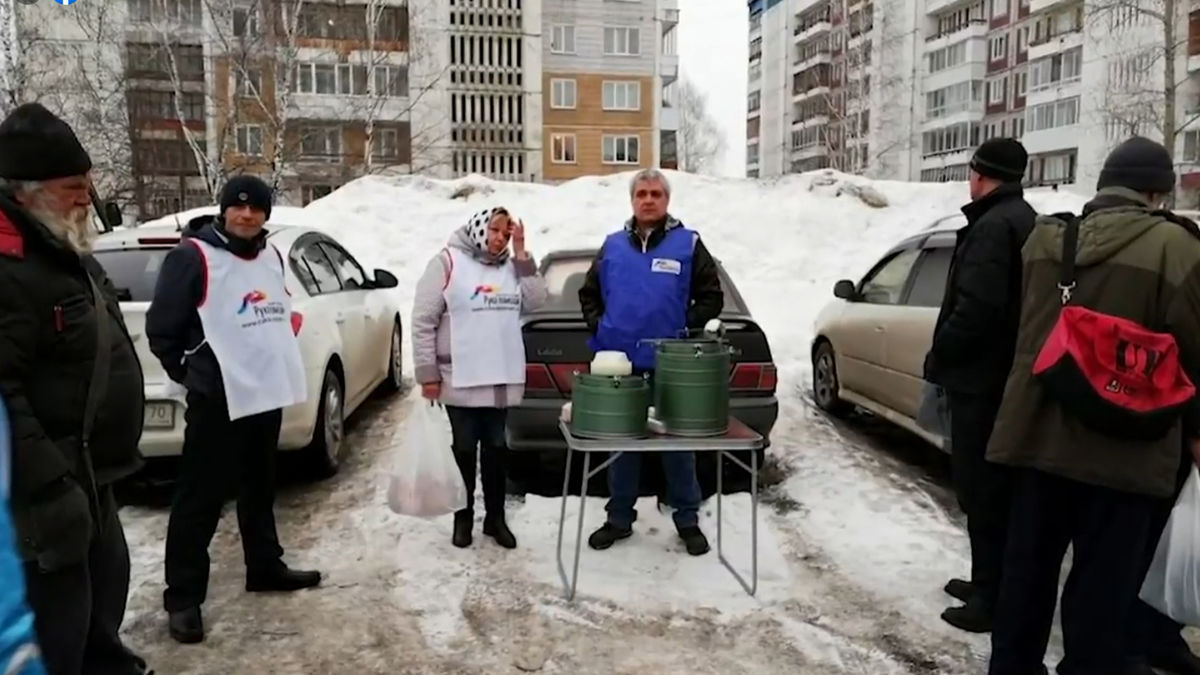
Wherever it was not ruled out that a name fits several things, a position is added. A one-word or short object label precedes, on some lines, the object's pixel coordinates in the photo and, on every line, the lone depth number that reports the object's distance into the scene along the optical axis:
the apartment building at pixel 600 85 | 47.12
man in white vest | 3.69
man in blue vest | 4.42
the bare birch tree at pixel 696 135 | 74.31
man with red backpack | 2.84
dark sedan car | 5.44
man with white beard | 2.26
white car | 5.00
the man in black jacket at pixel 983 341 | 3.59
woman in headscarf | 4.47
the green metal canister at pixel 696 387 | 3.88
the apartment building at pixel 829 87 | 47.41
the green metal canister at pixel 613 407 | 3.84
